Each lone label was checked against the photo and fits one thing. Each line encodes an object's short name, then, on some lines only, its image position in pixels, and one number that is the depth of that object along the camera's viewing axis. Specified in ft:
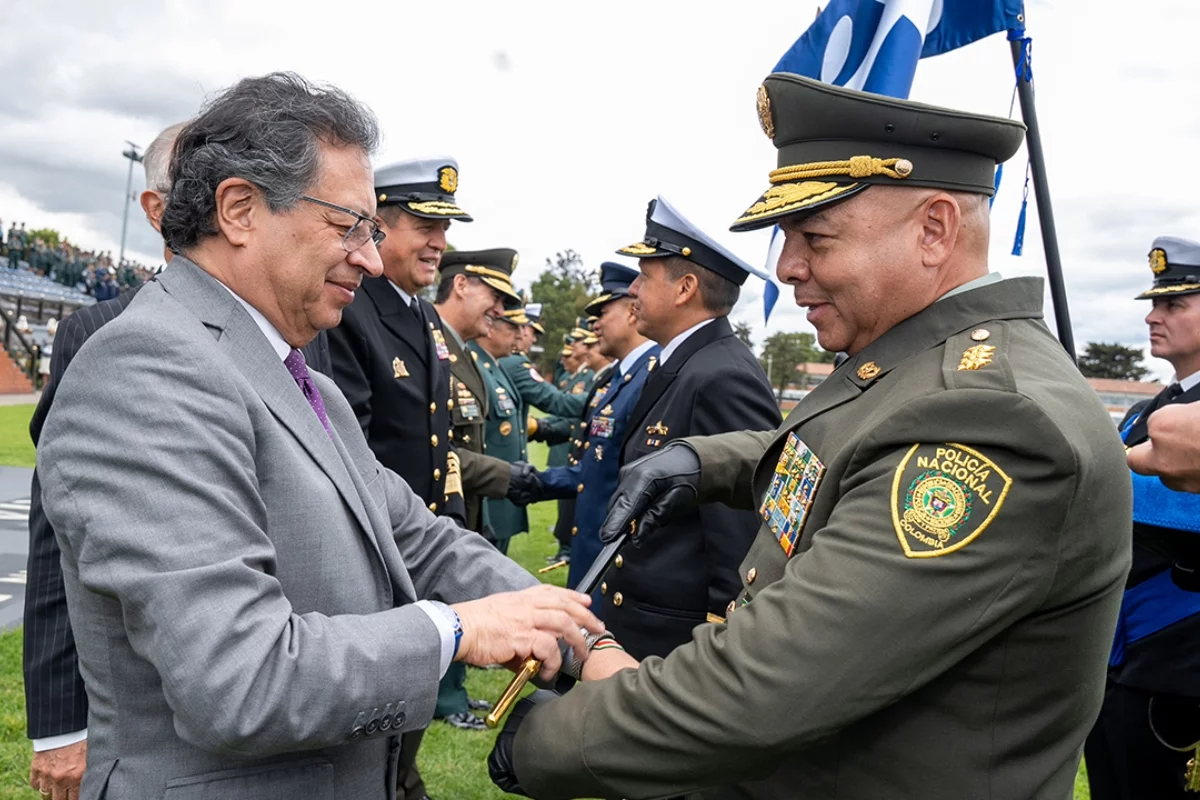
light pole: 136.67
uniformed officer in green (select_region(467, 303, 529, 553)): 23.11
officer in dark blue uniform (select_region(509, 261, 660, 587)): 15.25
